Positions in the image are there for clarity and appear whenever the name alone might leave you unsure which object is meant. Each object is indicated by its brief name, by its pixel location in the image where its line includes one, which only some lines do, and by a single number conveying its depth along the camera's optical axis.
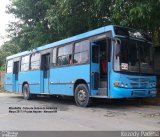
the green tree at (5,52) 22.00
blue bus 6.25
